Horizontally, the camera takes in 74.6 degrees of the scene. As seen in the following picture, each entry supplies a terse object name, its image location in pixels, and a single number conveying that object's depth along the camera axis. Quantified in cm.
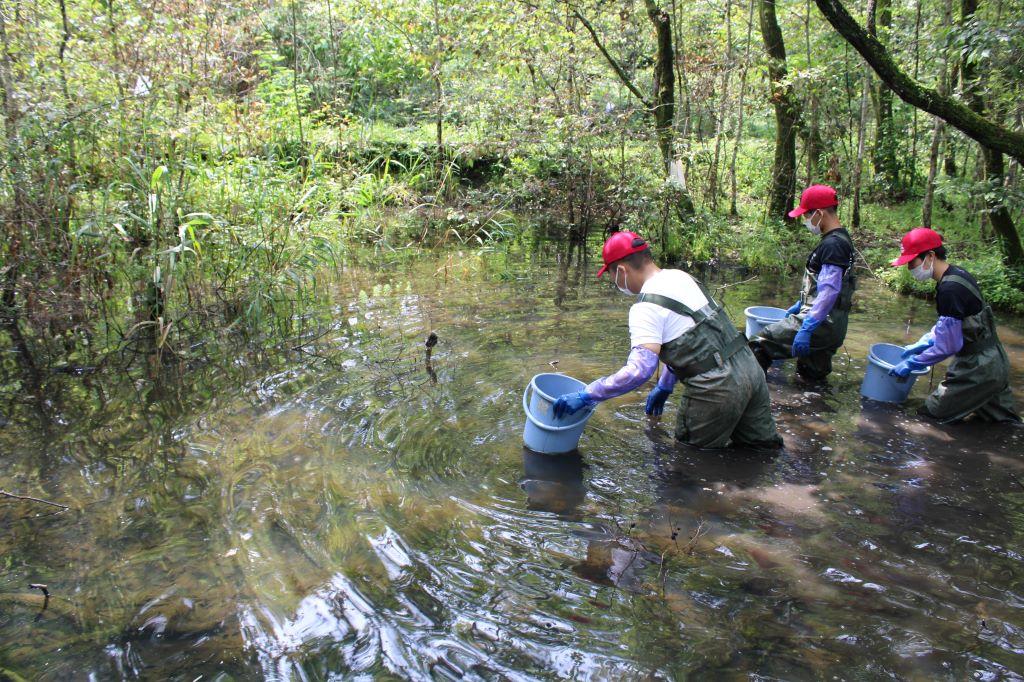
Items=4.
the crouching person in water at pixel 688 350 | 385
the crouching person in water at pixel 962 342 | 454
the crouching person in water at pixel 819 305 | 512
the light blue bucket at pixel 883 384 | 509
